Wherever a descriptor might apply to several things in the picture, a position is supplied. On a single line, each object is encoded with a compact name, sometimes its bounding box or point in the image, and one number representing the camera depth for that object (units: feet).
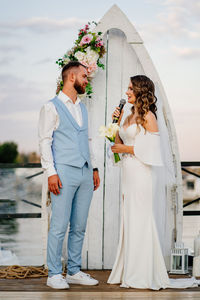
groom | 12.53
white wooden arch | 15.84
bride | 13.17
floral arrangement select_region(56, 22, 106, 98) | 15.25
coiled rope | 14.43
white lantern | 15.44
